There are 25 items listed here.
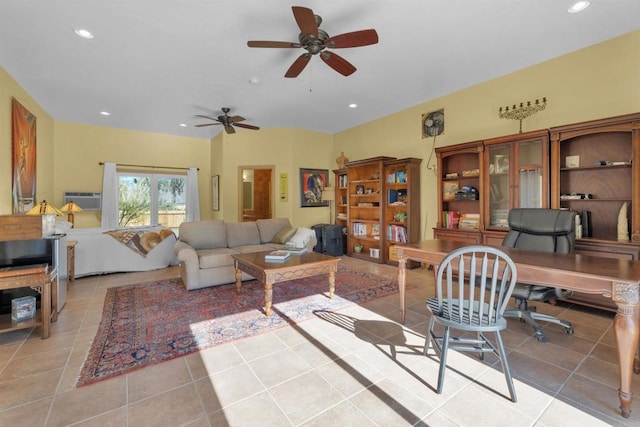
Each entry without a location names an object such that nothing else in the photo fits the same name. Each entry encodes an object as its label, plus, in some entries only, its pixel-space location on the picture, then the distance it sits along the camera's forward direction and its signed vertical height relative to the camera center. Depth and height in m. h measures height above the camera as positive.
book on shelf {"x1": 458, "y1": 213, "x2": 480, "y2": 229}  4.05 -0.10
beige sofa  3.69 -0.45
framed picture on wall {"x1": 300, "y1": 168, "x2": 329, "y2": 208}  6.57 +0.66
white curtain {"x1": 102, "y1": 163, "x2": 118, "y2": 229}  6.25 +0.37
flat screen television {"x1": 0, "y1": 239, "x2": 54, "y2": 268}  2.62 -0.36
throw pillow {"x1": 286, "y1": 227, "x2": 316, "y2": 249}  4.39 -0.38
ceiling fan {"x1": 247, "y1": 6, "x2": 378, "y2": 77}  2.27 +1.53
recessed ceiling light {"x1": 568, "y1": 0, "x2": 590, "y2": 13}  2.50 +1.85
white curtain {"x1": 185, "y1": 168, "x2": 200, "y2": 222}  7.15 +0.42
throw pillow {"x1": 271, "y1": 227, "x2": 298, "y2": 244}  4.70 -0.36
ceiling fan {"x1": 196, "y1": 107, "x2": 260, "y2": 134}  4.97 +1.62
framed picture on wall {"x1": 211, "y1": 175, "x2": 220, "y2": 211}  6.82 +0.53
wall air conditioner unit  5.93 +0.30
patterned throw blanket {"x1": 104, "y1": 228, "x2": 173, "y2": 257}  4.53 -0.40
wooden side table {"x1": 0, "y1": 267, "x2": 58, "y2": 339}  2.29 -0.61
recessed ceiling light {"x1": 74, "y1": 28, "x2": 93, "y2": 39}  2.80 +1.80
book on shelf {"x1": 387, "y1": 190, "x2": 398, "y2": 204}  5.41 +0.33
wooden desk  1.49 -0.38
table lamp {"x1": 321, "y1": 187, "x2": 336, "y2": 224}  6.46 +0.45
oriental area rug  2.16 -1.02
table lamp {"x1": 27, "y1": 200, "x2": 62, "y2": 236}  2.64 -0.03
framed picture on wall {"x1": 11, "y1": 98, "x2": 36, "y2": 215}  3.78 +0.82
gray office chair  2.34 -0.24
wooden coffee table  2.85 -0.58
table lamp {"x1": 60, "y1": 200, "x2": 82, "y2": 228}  5.11 +0.10
